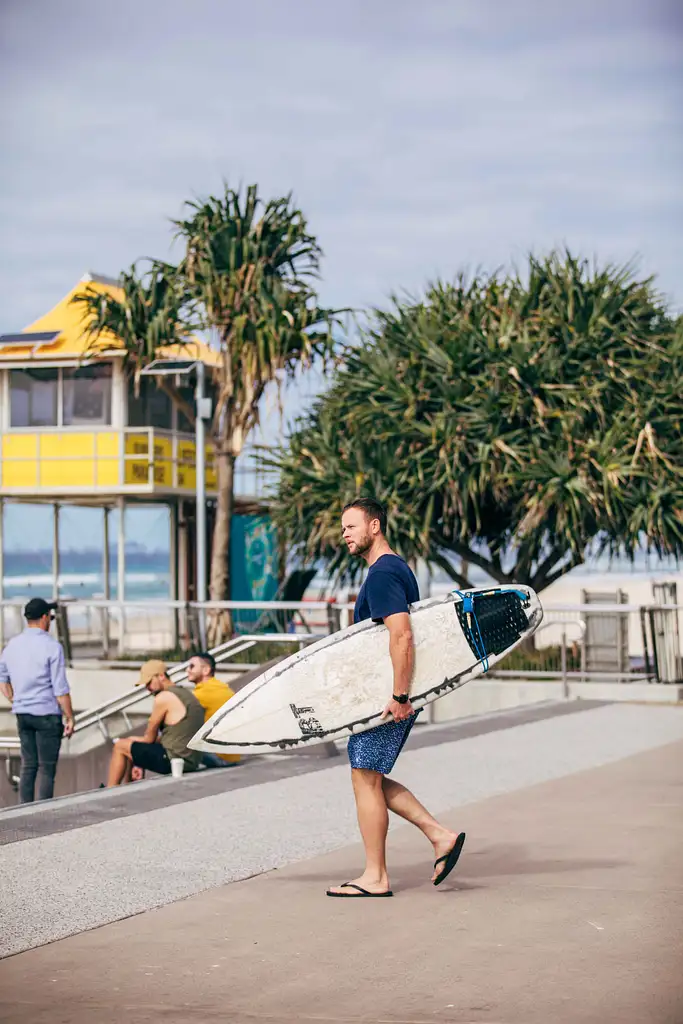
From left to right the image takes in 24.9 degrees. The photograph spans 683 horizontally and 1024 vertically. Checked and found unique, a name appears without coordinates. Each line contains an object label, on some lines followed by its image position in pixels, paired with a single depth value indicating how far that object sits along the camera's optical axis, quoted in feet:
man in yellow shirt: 41.34
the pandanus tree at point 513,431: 81.10
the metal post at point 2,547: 101.76
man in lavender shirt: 37.86
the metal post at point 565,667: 65.92
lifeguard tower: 101.55
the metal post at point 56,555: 104.42
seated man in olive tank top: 39.01
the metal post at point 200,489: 86.43
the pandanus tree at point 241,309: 92.68
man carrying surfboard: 21.84
